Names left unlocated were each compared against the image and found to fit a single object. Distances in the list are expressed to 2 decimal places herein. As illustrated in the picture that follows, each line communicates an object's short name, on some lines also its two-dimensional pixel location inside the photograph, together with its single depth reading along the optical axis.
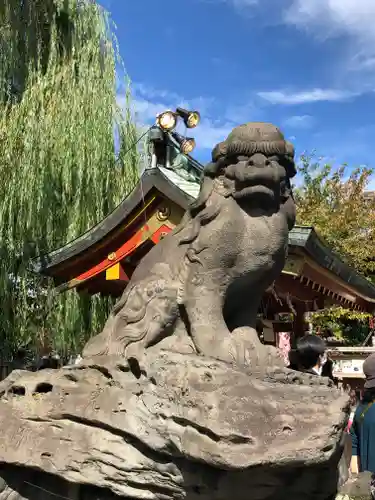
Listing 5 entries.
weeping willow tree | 7.58
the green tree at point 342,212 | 14.04
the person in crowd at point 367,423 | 3.27
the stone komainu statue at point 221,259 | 2.96
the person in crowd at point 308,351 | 4.15
